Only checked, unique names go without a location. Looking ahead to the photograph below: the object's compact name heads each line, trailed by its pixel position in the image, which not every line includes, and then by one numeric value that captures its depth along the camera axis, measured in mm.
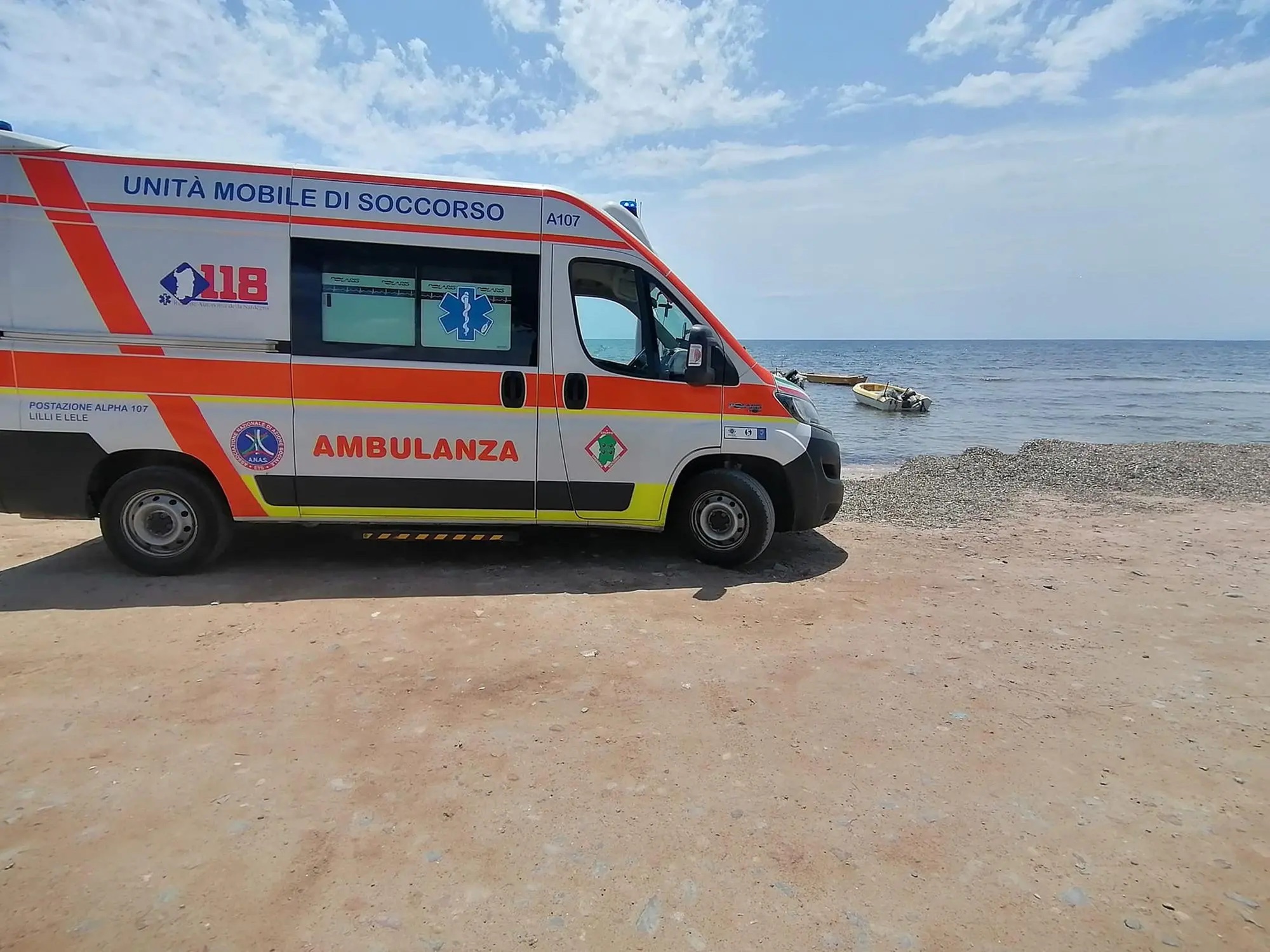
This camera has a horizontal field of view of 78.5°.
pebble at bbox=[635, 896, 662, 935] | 2387
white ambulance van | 5266
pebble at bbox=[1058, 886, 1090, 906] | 2541
